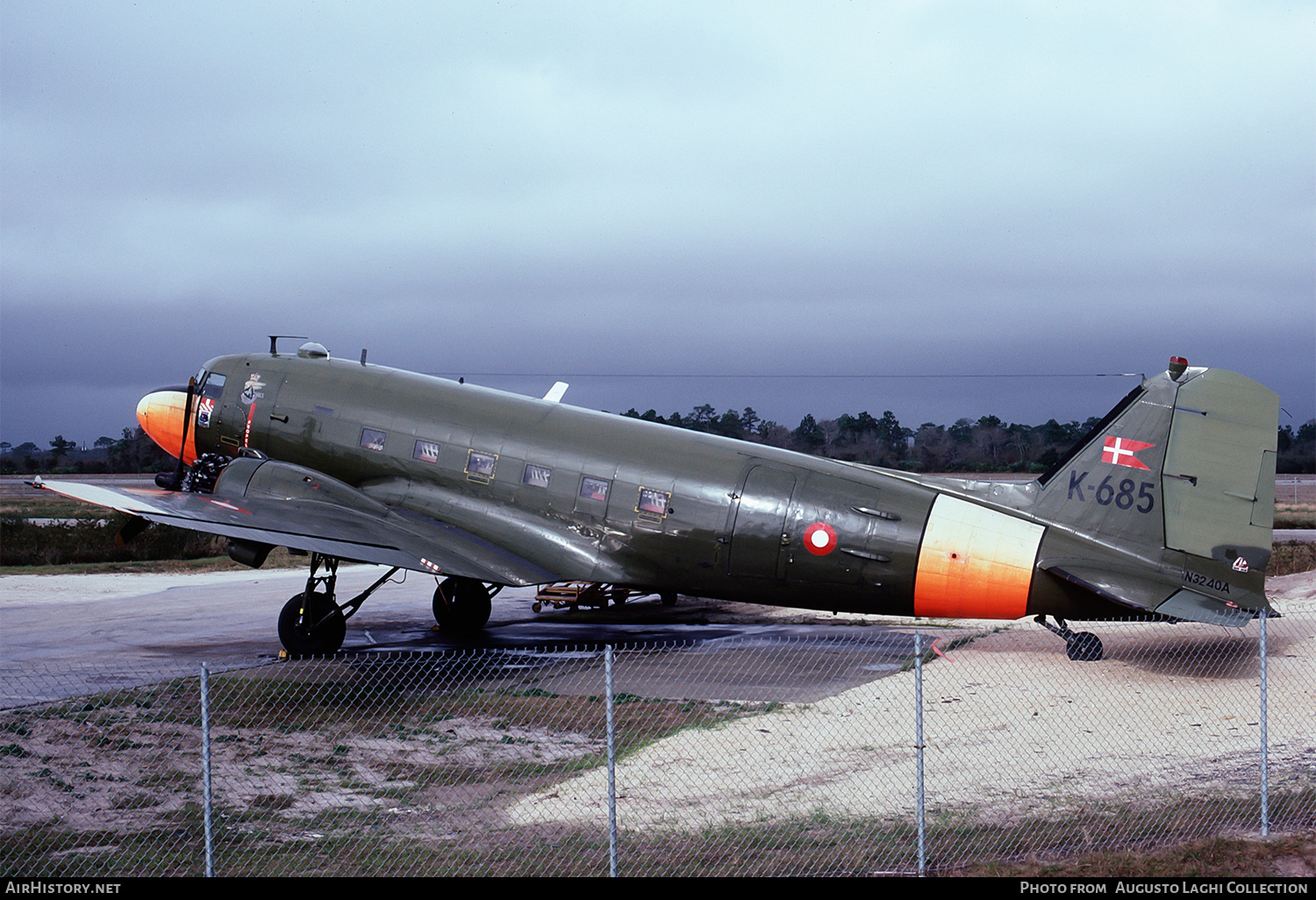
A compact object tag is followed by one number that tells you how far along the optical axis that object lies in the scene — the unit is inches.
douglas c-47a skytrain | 625.9
